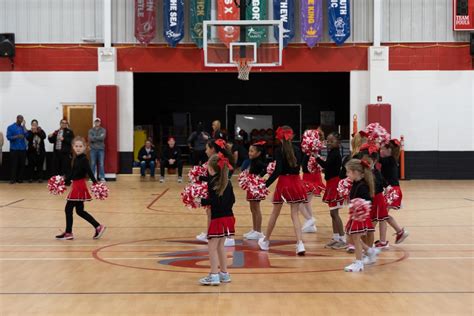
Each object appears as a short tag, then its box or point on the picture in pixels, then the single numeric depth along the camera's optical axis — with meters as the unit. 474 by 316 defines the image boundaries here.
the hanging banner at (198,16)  24.48
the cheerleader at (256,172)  11.23
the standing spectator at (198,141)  22.36
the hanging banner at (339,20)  24.41
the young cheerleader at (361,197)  8.88
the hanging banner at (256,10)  24.20
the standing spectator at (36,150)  23.64
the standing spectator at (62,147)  23.00
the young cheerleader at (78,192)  11.42
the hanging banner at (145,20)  24.52
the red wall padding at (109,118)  24.62
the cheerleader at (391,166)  11.05
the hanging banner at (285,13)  24.39
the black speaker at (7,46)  24.17
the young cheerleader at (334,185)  10.84
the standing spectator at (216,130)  15.95
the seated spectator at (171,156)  24.49
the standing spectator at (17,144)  23.22
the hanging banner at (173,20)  24.41
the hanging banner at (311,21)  24.52
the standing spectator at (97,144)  23.73
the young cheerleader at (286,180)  10.24
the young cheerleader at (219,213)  8.06
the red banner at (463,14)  24.39
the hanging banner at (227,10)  24.11
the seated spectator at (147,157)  24.78
